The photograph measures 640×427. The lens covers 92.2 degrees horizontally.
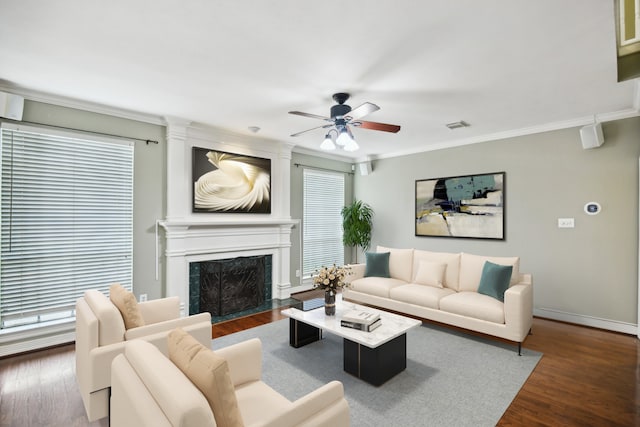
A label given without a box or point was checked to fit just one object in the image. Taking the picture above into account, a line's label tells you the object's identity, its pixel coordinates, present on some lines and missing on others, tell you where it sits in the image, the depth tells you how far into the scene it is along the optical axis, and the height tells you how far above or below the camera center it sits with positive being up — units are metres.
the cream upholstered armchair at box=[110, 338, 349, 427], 1.07 -0.73
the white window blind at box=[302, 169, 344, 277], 5.80 -0.06
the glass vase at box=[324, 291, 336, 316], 3.17 -0.90
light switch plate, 4.07 -0.08
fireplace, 4.24 -0.99
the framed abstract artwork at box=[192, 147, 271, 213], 4.30 +0.52
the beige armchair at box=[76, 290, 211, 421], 2.04 -0.87
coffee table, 2.60 -1.14
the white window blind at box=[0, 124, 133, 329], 3.10 -0.04
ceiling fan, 3.07 +0.97
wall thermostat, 3.90 +0.11
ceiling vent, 4.16 +1.27
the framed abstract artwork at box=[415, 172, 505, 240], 4.71 +0.18
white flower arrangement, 3.13 -0.63
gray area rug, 2.24 -1.42
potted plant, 6.15 -0.14
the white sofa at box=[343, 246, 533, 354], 3.19 -0.96
